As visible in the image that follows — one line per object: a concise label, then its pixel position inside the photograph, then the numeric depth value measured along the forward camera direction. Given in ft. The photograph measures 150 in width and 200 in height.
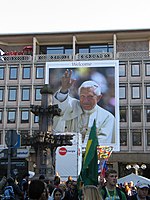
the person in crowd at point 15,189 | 30.06
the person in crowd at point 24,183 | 39.26
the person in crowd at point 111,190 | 20.02
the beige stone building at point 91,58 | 161.89
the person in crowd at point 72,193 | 31.70
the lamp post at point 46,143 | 59.57
